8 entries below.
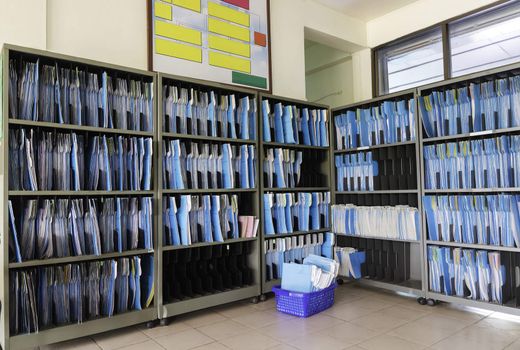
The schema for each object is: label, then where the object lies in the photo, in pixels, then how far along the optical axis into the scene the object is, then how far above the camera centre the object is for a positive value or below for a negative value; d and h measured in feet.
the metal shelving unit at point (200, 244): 9.24 -1.37
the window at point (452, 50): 12.75 +4.94
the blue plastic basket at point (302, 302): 9.70 -2.94
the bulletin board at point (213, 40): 10.96 +4.65
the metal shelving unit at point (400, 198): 10.90 -0.39
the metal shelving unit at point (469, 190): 9.16 -0.15
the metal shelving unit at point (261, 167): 11.14 +0.70
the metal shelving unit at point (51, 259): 7.33 -0.66
